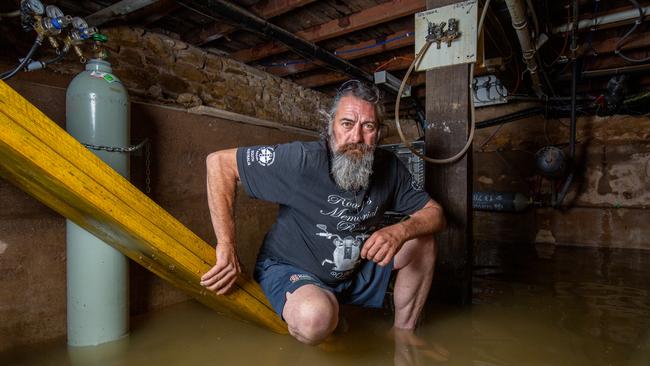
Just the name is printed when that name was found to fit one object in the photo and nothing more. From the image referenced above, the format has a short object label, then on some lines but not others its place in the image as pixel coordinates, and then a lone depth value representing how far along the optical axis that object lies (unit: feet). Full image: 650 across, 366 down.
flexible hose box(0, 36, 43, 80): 4.29
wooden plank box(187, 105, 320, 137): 7.46
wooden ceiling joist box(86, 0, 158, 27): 7.41
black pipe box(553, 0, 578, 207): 9.50
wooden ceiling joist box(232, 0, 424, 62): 8.76
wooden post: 6.12
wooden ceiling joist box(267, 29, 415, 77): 10.41
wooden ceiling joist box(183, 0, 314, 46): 8.56
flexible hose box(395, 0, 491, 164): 5.50
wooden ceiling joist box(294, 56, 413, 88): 12.20
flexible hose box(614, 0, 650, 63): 8.05
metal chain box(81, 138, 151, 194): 6.39
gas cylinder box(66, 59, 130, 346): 4.72
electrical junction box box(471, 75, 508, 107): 15.40
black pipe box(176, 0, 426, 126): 7.59
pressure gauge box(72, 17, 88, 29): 4.90
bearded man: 4.35
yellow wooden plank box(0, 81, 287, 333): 3.25
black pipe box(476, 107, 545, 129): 14.57
